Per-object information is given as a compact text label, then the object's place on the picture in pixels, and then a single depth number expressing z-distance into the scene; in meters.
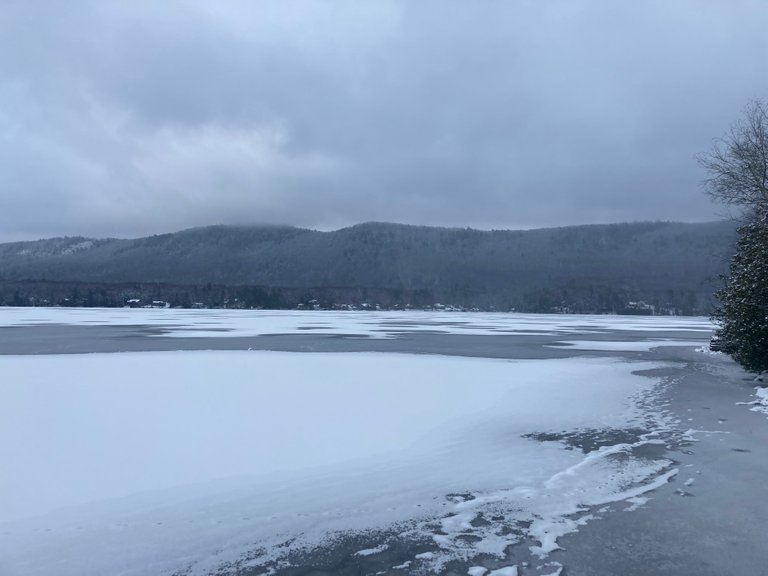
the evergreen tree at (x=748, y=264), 18.06
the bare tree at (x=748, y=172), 22.50
